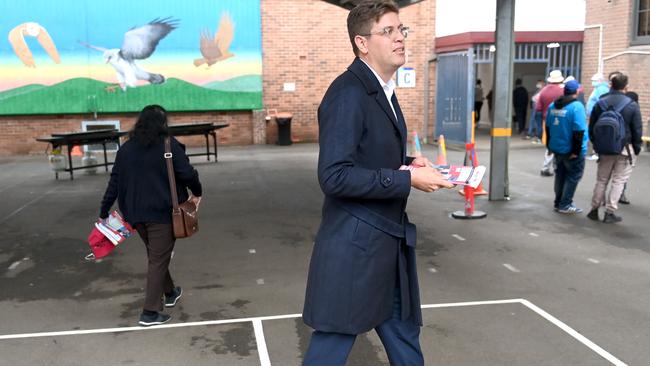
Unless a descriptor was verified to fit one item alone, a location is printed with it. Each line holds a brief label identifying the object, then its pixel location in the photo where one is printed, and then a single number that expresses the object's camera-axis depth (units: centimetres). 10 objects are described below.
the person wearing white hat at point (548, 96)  1245
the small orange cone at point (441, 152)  1080
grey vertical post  978
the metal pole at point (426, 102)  1955
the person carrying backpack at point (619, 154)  820
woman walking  483
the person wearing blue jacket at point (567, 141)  859
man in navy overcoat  260
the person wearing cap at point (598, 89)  1371
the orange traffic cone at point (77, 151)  1755
